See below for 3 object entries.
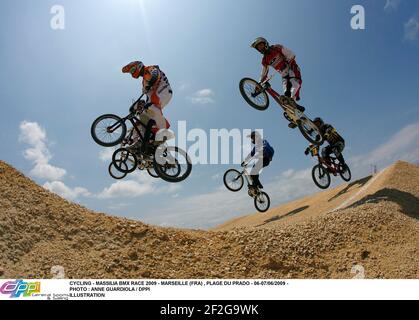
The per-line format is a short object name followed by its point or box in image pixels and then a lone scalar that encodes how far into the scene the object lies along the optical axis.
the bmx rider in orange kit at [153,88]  14.71
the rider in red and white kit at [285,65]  17.72
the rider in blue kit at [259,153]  17.75
